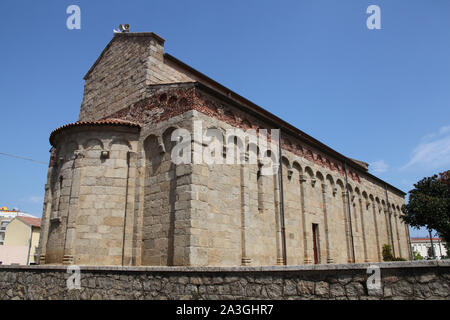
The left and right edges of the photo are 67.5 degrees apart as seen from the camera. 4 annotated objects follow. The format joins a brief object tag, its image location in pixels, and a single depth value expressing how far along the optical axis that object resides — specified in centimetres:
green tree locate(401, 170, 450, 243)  2308
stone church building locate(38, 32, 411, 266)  1042
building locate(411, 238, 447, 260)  7819
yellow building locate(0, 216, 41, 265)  3484
